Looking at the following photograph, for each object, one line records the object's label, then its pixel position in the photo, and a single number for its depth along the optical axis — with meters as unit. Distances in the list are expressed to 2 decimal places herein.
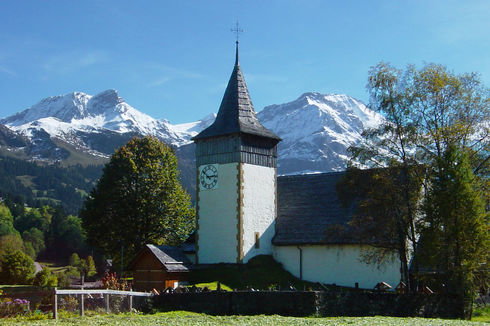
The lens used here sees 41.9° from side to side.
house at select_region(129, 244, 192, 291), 46.19
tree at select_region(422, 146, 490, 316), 34.97
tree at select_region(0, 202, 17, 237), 148.62
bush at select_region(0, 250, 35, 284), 73.75
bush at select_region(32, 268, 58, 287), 70.44
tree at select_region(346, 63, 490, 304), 37.25
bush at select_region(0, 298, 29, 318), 27.92
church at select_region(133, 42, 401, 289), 46.16
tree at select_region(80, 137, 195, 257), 57.38
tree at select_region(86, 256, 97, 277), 122.90
